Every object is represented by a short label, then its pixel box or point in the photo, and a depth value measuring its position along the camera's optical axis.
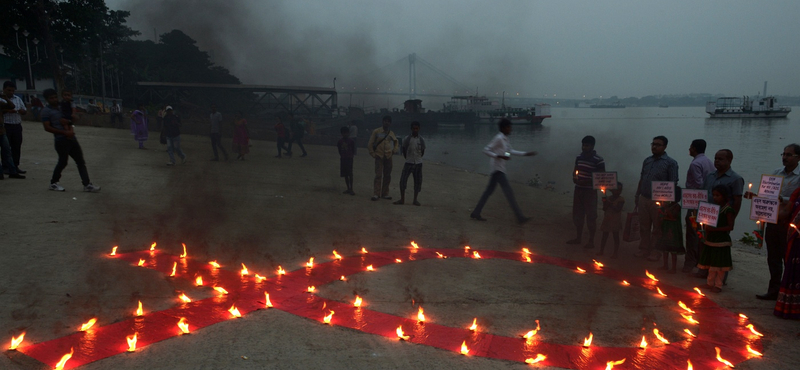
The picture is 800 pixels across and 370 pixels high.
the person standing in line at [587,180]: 7.72
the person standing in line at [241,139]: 17.00
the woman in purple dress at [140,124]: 17.94
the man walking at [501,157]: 8.91
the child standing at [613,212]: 7.27
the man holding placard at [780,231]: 5.55
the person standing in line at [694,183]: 6.64
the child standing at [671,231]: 6.55
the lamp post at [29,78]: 35.92
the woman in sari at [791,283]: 4.98
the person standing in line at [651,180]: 6.87
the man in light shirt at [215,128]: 15.57
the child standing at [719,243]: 5.80
